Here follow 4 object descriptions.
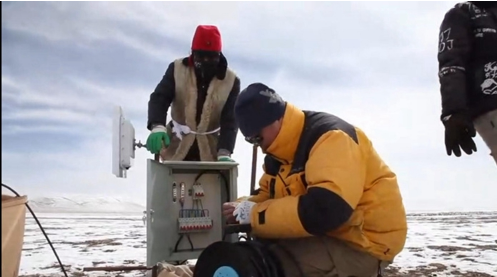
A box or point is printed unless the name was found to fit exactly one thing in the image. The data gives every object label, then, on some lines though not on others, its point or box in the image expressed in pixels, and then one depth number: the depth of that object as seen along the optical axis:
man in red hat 3.31
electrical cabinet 2.89
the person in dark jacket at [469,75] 2.41
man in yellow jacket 1.92
